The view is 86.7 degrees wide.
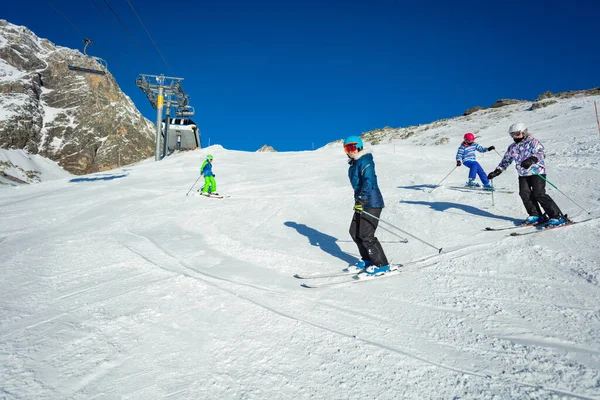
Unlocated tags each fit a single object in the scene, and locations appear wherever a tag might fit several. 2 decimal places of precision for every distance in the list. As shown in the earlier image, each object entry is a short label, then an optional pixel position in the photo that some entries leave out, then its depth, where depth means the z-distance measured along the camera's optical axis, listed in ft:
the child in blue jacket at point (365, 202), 14.37
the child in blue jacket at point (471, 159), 29.37
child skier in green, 38.04
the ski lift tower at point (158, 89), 105.56
